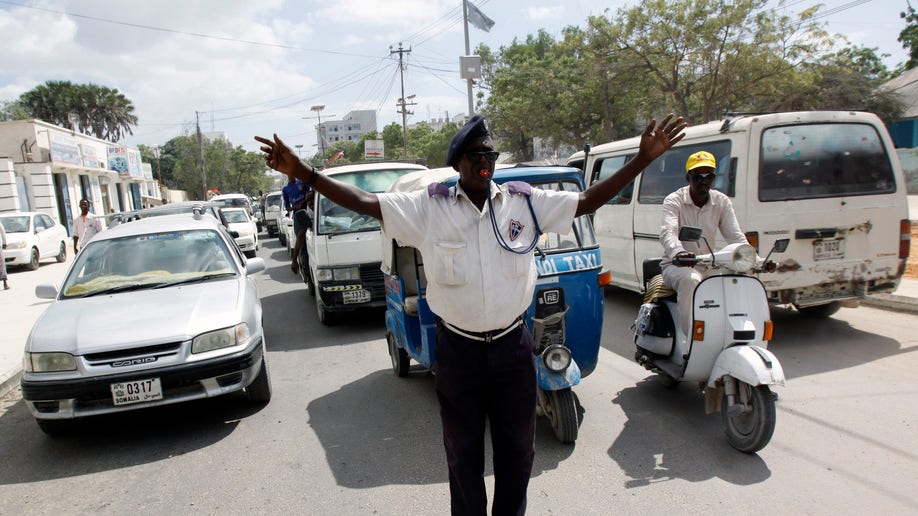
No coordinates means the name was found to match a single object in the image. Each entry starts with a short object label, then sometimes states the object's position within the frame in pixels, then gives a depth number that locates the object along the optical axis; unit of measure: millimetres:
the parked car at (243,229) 16984
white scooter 3627
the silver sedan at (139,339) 4266
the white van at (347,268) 7754
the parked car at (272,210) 25906
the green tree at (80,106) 50394
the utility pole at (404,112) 44906
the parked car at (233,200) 26641
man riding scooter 4473
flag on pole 23875
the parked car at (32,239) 16594
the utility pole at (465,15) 24062
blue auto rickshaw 3910
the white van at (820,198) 5738
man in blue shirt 9769
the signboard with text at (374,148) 56156
